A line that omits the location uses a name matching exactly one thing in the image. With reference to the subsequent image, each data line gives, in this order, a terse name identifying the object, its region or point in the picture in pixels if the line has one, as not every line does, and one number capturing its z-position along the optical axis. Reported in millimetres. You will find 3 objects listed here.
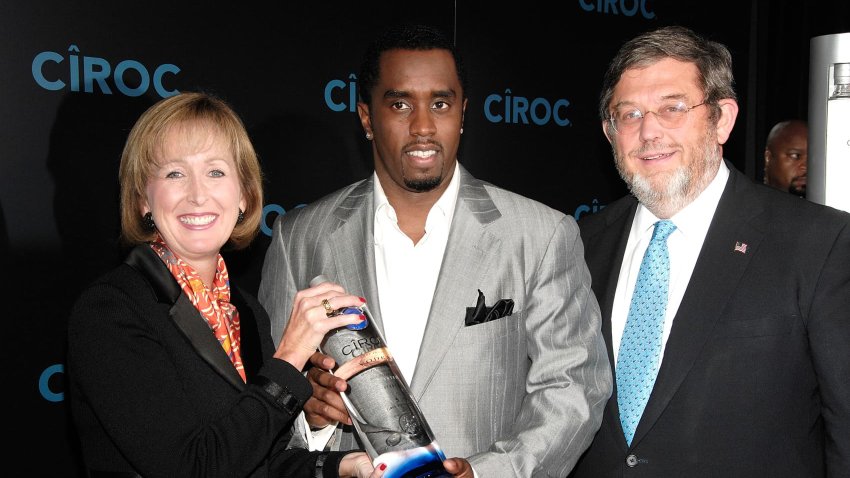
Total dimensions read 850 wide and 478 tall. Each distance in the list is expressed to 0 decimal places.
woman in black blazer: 1957
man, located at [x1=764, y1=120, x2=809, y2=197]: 6305
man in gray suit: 2383
